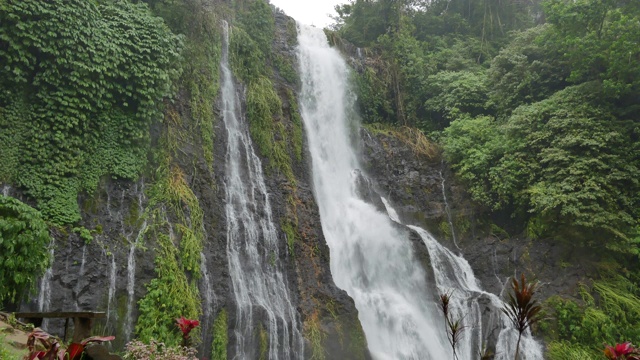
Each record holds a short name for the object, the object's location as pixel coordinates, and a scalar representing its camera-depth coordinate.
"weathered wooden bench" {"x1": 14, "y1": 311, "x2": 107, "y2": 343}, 5.50
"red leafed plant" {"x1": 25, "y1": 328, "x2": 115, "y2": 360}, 2.97
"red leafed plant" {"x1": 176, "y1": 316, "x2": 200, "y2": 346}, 5.24
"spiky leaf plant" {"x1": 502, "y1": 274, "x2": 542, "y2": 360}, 2.86
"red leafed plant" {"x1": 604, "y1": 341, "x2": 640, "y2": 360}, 4.03
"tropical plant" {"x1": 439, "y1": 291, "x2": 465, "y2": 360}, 3.17
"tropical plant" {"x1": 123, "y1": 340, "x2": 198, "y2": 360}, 5.06
